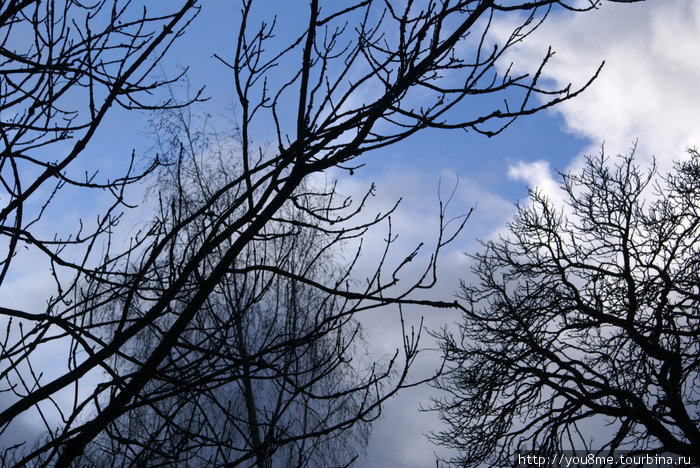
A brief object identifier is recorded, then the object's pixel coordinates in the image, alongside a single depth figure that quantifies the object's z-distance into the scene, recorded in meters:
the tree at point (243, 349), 8.05
